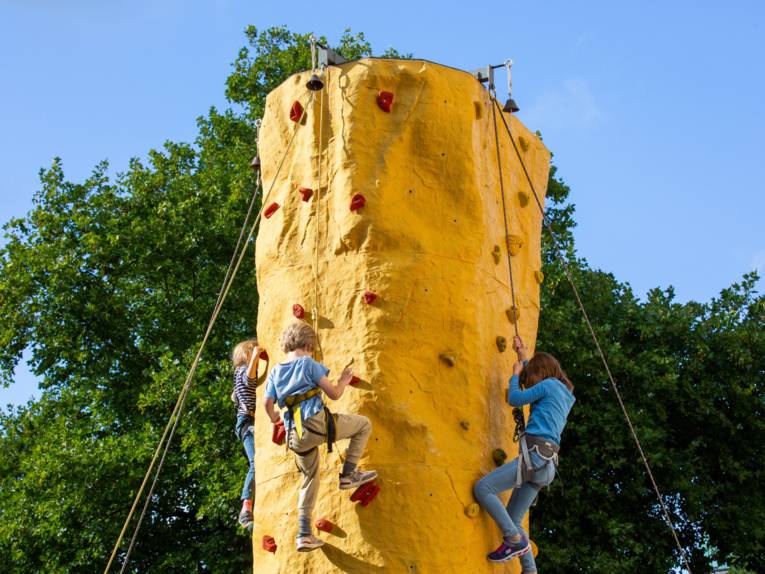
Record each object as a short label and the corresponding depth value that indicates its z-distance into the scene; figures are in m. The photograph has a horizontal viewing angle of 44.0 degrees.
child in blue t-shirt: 5.69
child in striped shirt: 7.04
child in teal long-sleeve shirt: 5.97
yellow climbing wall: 5.87
